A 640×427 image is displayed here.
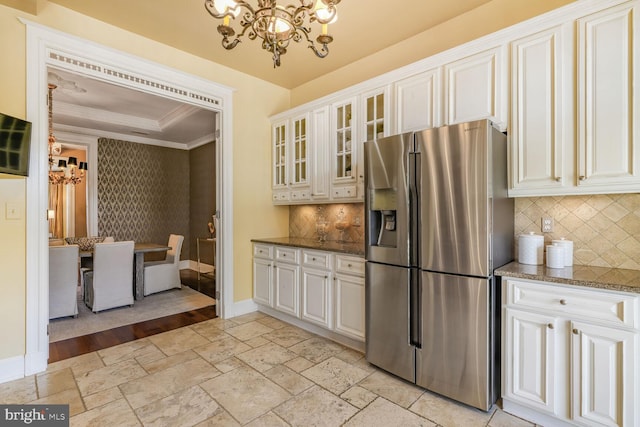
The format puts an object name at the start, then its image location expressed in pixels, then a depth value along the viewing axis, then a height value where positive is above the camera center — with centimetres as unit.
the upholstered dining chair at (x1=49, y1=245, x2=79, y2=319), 370 -82
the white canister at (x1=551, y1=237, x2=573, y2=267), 211 -26
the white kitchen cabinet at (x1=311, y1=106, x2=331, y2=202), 351 +63
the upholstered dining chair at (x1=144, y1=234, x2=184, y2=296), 481 -96
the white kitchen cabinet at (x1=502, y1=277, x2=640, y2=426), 161 -81
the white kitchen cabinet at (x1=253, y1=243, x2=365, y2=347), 289 -80
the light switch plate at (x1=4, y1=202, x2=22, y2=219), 245 +1
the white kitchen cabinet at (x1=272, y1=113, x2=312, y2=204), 378 +67
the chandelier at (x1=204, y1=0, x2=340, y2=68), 171 +111
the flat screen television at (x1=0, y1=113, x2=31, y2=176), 224 +50
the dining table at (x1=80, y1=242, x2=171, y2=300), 466 -91
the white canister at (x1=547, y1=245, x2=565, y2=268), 205 -30
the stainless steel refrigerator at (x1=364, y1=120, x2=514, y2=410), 199 -30
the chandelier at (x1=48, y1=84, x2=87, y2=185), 543 +75
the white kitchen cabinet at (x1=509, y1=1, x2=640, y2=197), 184 +66
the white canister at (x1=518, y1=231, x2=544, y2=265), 218 -27
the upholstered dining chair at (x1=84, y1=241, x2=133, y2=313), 400 -86
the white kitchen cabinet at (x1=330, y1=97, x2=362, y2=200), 322 +69
